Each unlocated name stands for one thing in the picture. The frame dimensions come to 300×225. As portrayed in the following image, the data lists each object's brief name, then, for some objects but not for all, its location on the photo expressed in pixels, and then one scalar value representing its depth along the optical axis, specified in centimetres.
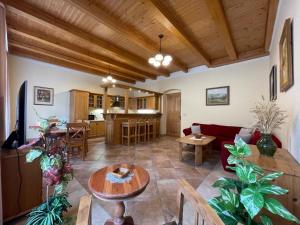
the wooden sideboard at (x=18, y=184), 152
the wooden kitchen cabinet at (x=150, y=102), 775
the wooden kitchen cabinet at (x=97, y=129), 652
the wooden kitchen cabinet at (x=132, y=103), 904
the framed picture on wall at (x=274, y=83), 298
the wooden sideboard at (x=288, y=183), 104
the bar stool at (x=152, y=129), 643
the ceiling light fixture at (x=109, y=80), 542
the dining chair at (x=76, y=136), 352
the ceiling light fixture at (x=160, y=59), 355
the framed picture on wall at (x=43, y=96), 523
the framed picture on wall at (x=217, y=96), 518
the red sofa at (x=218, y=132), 446
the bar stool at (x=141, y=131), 574
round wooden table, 121
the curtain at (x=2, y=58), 165
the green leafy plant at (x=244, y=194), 70
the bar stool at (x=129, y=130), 525
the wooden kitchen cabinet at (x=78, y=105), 591
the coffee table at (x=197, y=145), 334
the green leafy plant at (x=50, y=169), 108
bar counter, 526
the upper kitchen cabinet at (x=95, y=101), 689
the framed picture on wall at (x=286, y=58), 167
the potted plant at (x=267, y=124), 153
